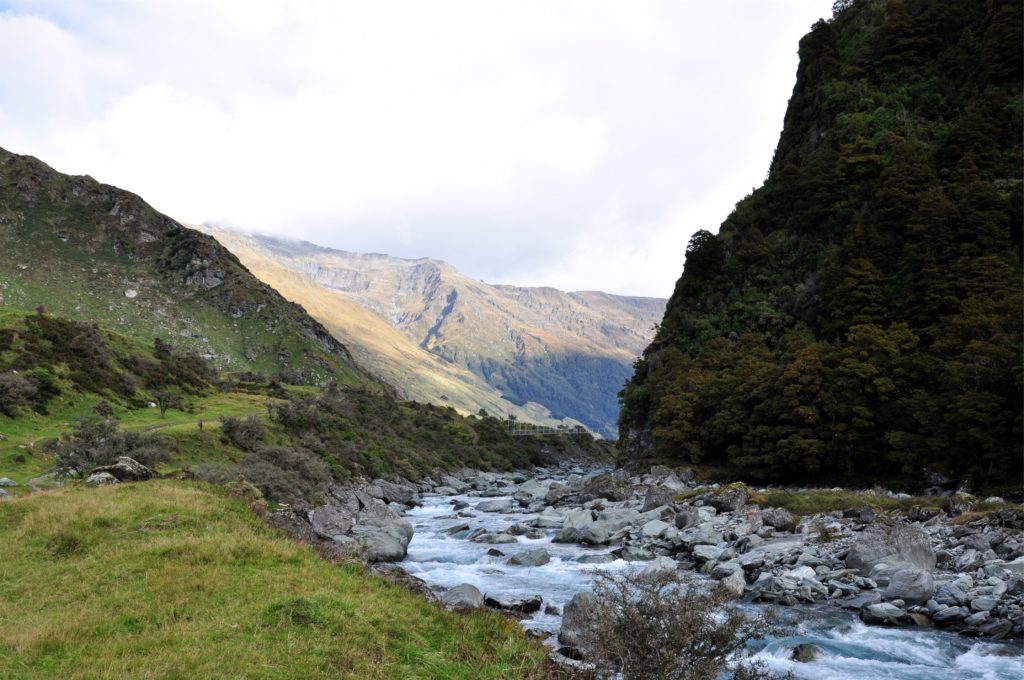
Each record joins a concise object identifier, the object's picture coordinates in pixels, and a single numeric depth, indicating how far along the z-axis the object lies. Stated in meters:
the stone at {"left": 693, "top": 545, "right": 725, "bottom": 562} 25.12
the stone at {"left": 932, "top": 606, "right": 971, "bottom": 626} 16.42
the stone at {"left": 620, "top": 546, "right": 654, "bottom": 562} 26.83
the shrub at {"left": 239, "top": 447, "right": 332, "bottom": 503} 30.69
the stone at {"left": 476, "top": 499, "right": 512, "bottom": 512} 48.19
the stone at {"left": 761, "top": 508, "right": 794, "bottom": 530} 29.61
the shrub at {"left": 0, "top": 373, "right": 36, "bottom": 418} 35.78
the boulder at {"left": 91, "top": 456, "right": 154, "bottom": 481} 23.40
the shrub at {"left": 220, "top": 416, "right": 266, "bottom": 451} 43.50
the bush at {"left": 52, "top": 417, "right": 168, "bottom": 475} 25.88
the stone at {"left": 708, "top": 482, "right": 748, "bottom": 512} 35.44
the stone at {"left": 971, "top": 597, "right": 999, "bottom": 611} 16.36
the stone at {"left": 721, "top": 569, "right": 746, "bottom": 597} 19.78
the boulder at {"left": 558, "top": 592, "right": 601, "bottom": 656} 13.34
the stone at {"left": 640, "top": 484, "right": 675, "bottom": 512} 38.97
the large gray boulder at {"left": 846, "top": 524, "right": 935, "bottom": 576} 20.69
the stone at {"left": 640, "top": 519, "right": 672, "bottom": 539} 30.73
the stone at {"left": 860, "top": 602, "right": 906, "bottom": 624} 17.06
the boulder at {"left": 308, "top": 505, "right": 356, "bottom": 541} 27.15
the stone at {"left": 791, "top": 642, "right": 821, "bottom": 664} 14.71
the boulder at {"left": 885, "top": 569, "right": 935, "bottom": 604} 17.81
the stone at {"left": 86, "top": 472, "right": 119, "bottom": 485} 21.88
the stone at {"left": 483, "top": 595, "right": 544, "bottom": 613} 17.97
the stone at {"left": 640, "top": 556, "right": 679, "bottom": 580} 22.31
